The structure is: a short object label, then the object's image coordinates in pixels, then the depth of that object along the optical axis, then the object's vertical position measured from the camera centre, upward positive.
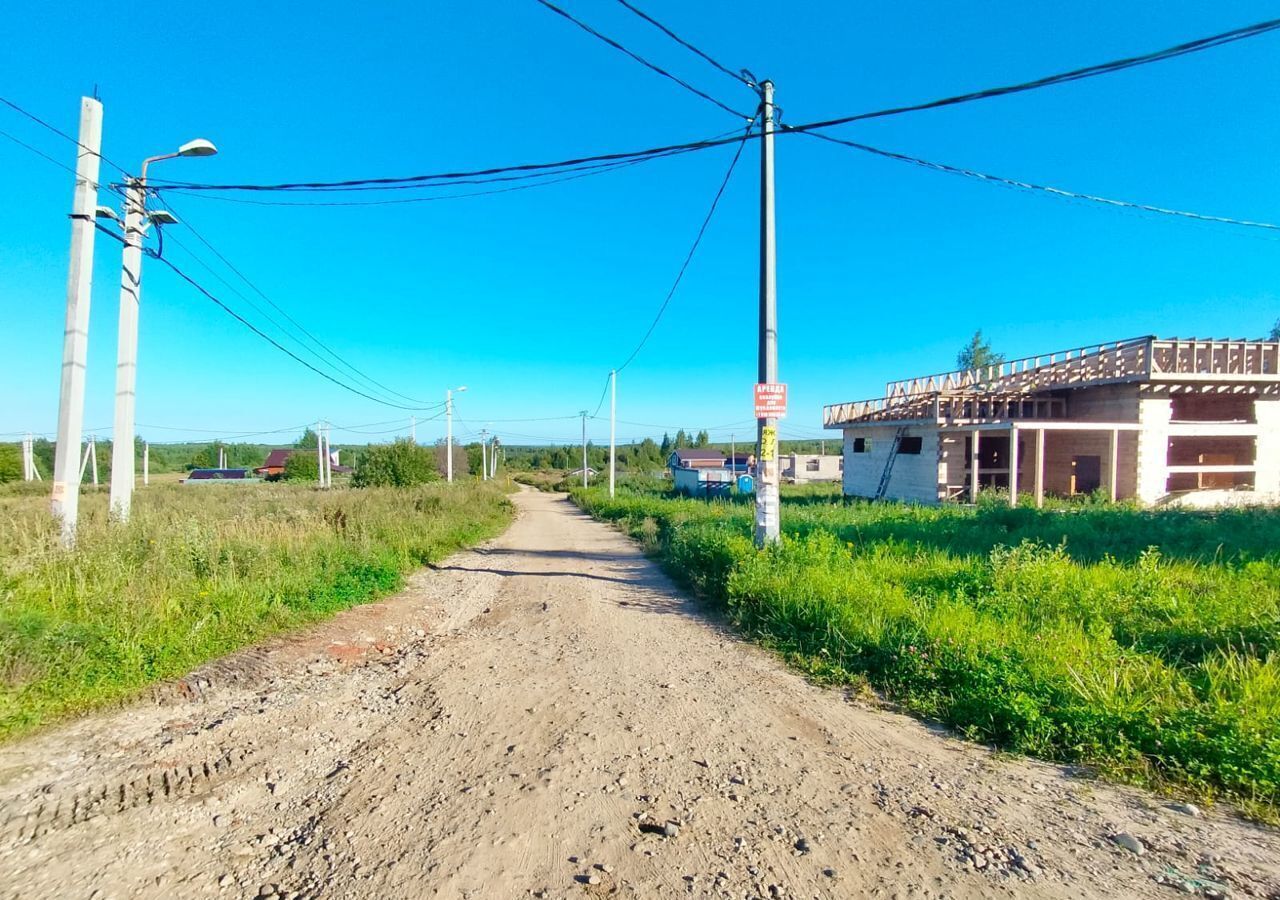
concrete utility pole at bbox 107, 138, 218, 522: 8.78 +1.80
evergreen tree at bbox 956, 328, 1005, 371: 44.84 +8.38
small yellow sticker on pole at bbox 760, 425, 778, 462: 8.80 +0.23
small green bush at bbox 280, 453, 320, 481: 59.16 -2.46
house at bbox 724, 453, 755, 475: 61.10 -0.40
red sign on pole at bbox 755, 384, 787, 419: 8.73 +0.83
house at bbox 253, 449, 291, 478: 66.76 -2.66
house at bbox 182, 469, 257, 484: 62.57 -3.67
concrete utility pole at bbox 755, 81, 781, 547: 8.61 +1.72
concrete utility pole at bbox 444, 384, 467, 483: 39.22 +0.20
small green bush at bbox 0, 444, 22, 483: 39.88 -1.94
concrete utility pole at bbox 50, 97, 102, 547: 7.19 +0.85
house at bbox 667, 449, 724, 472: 64.56 -0.33
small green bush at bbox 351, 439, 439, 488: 28.97 -0.96
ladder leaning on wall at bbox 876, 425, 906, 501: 23.97 -0.04
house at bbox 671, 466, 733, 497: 32.78 -1.56
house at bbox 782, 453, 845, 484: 62.06 -0.81
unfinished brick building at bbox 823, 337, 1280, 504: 18.73 +1.40
